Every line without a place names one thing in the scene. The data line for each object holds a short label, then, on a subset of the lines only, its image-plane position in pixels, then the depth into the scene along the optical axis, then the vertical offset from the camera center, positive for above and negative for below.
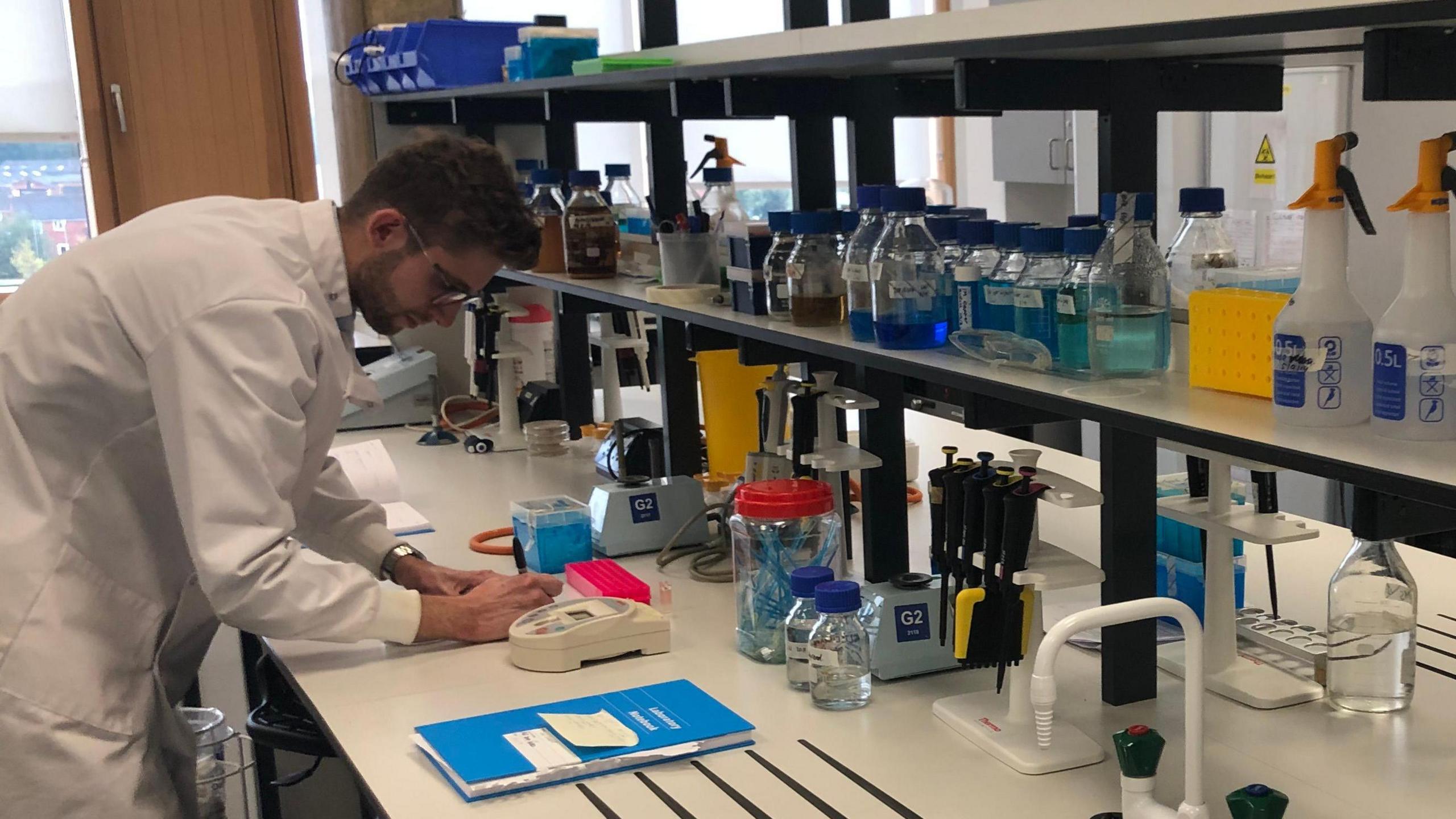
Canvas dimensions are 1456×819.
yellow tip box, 1.40 -0.19
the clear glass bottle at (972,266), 1.79 -0.13
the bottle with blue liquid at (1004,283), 1.73 -0.15
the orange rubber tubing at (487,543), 2.58 -0.66
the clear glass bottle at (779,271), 2.17 -0.15
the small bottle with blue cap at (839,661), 1.75 -0.61
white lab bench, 1.50 -0.68
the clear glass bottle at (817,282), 2.08 -0.16
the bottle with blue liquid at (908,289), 1.81 -0.16
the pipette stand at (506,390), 3.54 -0.51
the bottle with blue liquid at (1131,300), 1.55 -0.16
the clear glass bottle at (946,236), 1.92 -0.09
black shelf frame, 1.20 +0.08
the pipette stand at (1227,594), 1.71 -0.57
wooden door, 4.20 +0.34
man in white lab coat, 1.71 -0.29
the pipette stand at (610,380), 3.53 -0.50
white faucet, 1.29 -0.53
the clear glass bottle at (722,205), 2.64 -0.05
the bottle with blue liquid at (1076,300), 1.58 -0.16
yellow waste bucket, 2.76 -0.46
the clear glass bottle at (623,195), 3.31 -0.02
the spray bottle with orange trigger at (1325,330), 1.27 -0.17
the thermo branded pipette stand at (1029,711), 1.58 -0.66
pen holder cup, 2.59 -0.14
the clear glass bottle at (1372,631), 1.66 -0.58
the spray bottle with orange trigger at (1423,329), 1.19 -0.16
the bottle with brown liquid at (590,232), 2.95 -0.10
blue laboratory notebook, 1.58 -0.66
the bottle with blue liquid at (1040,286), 1.64 -0.15
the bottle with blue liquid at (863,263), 1.89 -0.12
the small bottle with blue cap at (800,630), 1.80 -0.60
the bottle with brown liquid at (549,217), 3.16 -0.06
